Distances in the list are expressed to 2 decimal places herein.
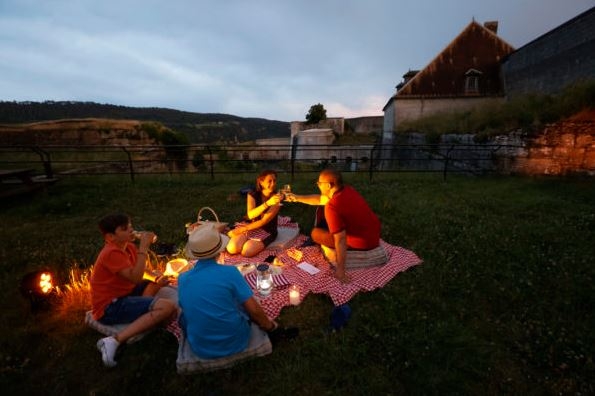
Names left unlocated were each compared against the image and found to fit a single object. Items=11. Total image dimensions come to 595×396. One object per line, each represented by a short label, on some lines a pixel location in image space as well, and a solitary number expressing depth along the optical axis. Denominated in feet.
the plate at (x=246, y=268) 14.81
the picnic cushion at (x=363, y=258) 15.10
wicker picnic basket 15.36
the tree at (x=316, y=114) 145.79
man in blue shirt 8.52
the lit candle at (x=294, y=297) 12.87
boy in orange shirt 10.16
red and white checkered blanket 13.06
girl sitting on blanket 16.89
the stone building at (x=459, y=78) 80.33
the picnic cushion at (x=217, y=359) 9.53
